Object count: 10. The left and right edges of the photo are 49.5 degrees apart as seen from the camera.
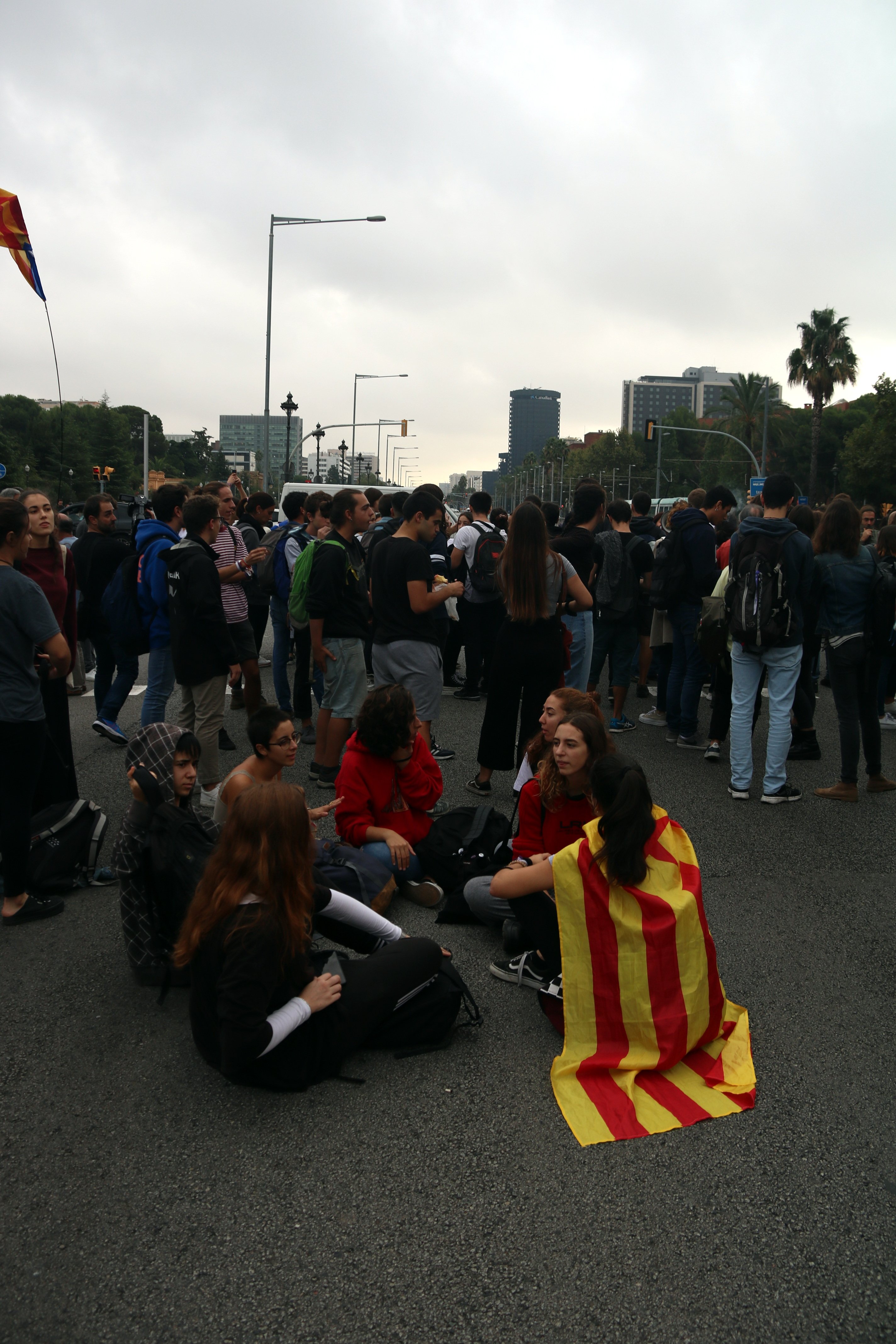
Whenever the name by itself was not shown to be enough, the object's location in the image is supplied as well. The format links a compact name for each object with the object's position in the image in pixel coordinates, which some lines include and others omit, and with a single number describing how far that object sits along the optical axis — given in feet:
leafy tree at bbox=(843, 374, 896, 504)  175.32
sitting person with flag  10.77
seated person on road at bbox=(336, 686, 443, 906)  15.67
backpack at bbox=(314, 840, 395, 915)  14.66
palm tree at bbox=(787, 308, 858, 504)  189.47
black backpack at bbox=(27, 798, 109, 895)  16.21
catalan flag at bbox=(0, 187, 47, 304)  35.09
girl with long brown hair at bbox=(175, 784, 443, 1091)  9.96
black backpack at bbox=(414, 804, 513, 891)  15.90
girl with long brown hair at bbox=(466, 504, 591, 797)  20.22
